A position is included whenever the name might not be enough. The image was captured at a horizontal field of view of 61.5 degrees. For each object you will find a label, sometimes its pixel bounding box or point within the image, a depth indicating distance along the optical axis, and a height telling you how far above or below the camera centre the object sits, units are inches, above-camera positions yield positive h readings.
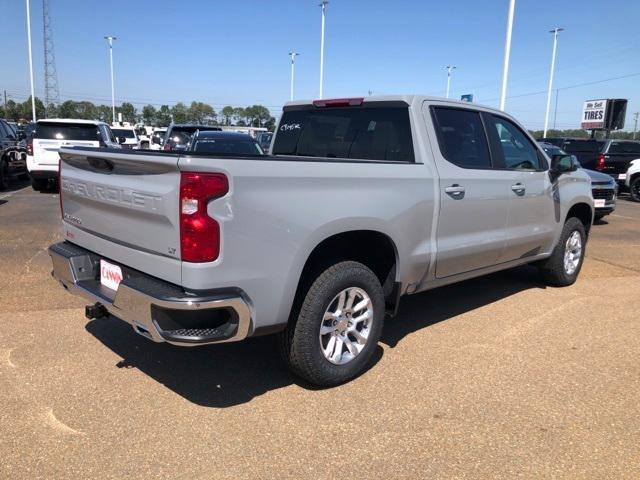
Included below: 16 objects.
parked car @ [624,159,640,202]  639.8 -45.0
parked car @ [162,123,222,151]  684.1 -14.6
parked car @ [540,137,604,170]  656.4 -12.4
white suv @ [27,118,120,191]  489.4 -19.3
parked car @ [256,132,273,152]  1106.7 -22.2
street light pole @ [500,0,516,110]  685.3 +110.6
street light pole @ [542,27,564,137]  1684.8 +266.8
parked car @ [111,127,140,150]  1037.2 -25.0
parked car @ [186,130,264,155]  481.4 -16.0
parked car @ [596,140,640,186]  643.5 -19.8
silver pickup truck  110.4 -23.7
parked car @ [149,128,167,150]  1172.8 -38.4
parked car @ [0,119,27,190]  533.2 -41.2
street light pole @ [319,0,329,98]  1593.6 +220.2
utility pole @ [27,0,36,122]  1414.9 +229.4
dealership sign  1481.2 +70.6
